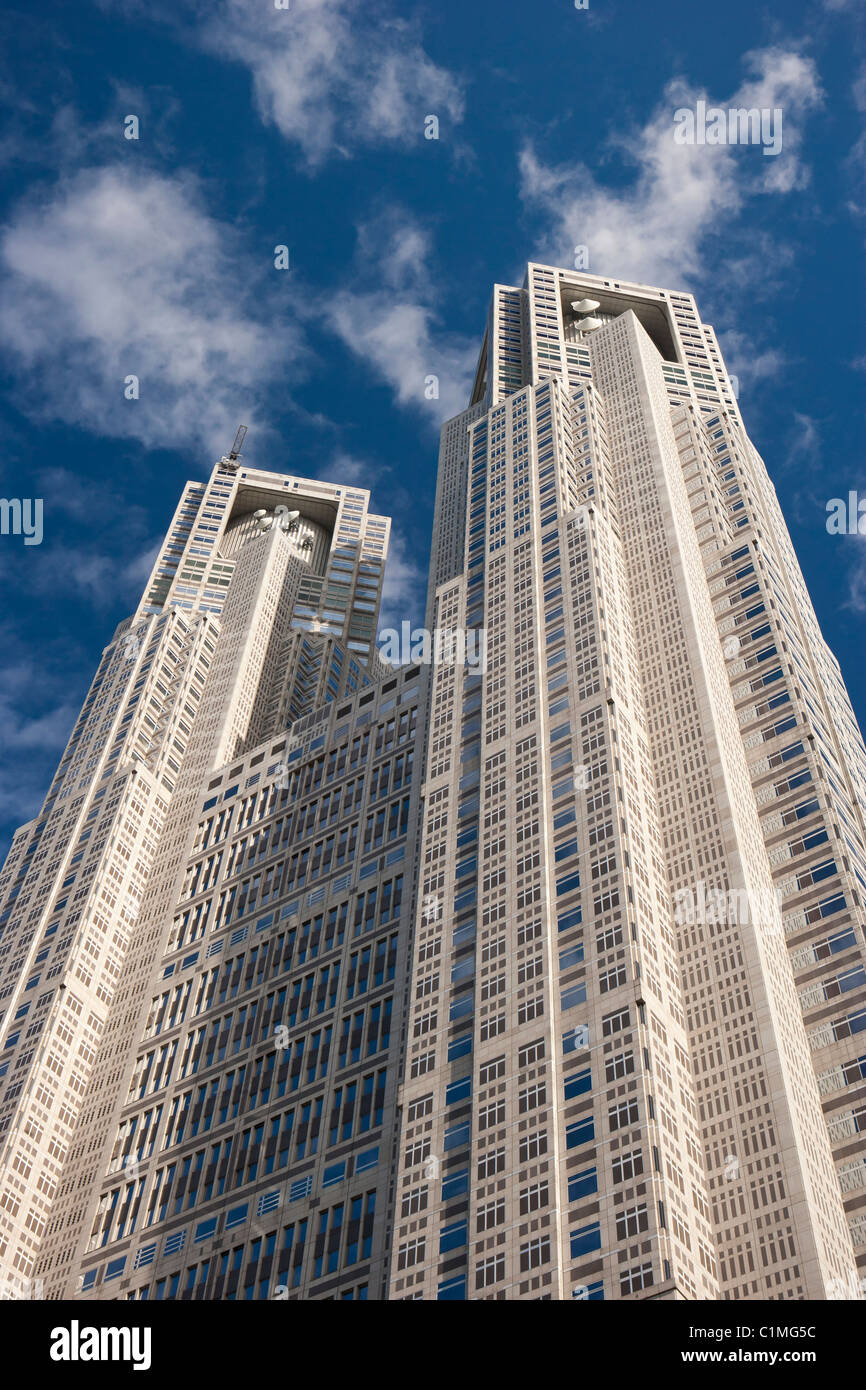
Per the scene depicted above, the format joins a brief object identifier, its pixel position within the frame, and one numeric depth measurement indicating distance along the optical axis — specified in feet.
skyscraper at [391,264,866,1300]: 244.83
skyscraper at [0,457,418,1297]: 345.31
